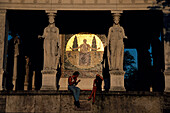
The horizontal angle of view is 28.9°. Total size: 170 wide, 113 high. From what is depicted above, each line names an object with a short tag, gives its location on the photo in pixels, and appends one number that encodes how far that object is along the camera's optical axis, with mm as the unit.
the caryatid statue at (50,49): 17250
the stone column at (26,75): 22983
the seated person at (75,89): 14148
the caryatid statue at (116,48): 17250
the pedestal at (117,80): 16828
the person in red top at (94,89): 14211
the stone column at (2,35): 16888
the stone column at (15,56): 22016
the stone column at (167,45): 16641
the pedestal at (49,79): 16969
